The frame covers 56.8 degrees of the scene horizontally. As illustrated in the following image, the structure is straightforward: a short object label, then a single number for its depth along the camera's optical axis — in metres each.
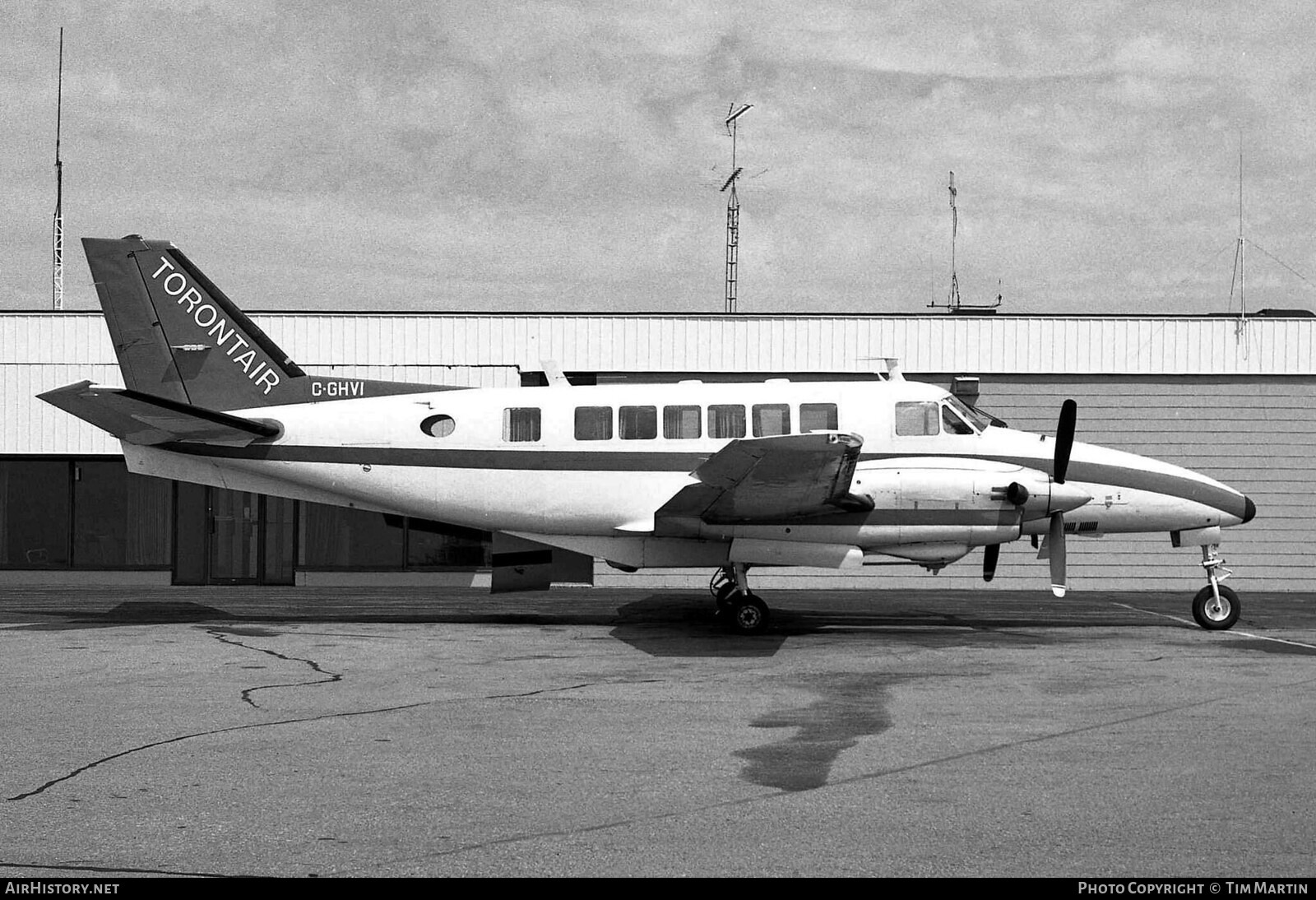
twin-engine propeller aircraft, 15.52
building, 26.00
